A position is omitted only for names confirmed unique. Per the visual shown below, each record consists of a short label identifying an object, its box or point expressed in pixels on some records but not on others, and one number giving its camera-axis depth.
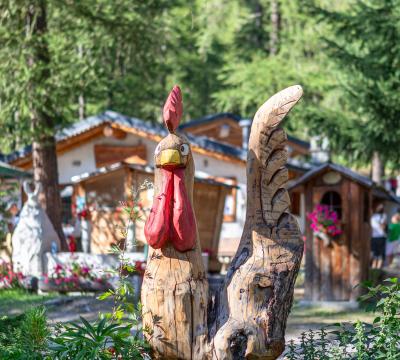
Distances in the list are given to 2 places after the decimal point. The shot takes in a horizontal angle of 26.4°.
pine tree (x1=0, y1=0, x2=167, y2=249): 18.47
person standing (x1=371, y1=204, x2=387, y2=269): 20.41
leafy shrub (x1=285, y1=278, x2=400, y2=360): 7.09
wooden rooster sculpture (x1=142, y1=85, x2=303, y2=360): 6.91
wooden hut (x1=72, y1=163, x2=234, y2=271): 19.09
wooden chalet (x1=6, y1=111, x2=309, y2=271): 22.45
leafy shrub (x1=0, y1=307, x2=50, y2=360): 7.05
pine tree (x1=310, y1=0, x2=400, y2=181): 17.27
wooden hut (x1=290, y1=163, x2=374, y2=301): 15.18
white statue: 17.22
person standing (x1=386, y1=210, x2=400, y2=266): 18.69
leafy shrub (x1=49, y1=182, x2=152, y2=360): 6.69
